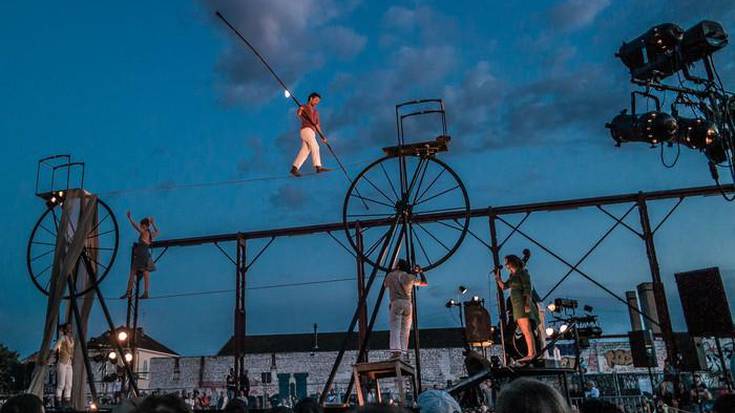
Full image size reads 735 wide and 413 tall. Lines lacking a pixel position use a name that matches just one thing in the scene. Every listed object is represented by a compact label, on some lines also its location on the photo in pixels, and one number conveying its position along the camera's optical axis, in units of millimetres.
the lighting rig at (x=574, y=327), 10477
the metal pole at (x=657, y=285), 13102
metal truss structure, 13719
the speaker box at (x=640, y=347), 14172
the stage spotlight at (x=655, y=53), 8836
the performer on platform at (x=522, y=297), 10258
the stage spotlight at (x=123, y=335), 15712
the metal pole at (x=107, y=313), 9993
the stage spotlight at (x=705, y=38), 8328
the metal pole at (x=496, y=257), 13195
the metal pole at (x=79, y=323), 9914
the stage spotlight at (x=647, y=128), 9594
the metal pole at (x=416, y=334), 8570
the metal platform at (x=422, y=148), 9273
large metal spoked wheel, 9258
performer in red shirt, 11195
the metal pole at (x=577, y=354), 9614
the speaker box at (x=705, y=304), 9156
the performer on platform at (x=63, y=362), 12578
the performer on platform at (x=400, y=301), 9055
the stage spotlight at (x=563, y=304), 15213
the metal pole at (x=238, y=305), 15469
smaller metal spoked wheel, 10432
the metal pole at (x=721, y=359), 8642
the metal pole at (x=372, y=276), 8811
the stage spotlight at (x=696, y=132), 9321
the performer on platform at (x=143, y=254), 13734
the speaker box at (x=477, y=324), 13586
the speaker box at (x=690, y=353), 10648
